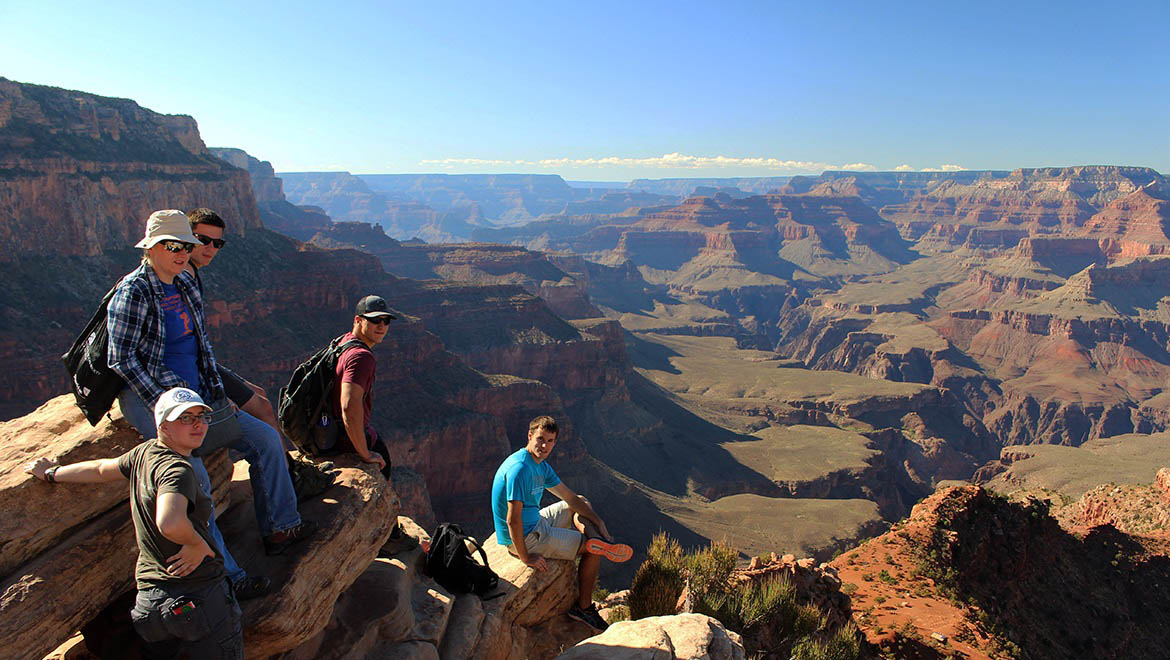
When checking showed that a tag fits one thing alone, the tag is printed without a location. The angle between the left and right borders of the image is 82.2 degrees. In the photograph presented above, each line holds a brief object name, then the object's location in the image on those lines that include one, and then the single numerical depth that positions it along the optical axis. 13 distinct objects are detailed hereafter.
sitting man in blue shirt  9.23
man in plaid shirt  6.63
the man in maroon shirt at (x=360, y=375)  8.37
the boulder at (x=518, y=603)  8.96
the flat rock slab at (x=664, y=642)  8.53
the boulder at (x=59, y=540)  5.85
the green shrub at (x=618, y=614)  12.20
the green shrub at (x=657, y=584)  11.32
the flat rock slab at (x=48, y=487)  6.15
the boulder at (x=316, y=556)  6.69
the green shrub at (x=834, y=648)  11.48
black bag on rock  9.32
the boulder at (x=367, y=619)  7.61
